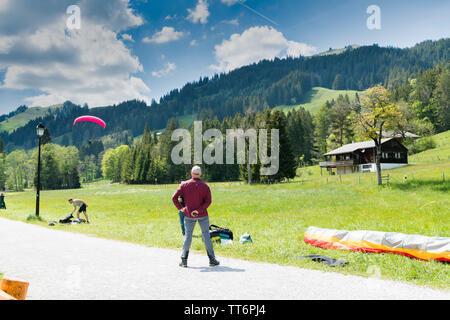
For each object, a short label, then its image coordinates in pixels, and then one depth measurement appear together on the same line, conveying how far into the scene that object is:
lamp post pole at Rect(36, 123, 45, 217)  21.70
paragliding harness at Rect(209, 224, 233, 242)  11.15
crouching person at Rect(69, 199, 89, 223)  19.89
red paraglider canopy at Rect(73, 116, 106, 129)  29.89
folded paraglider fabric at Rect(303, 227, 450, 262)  7.97
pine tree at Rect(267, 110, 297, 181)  63.53
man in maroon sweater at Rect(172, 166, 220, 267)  7.93
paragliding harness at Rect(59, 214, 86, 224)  19.42
